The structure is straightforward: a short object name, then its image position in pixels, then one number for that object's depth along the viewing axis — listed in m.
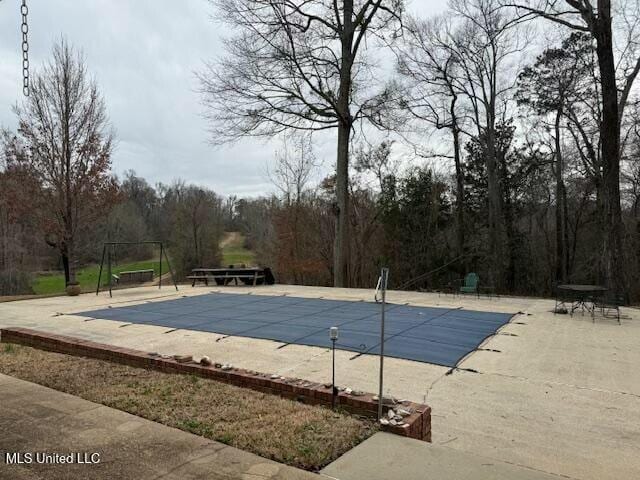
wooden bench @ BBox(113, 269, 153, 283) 15.48
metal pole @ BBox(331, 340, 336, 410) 3.67
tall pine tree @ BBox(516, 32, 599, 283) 18.89
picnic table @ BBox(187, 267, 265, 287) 15.32
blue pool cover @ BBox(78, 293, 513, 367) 6.43
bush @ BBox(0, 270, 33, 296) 21.34
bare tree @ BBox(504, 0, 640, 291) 11.47
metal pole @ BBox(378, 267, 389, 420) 3.34
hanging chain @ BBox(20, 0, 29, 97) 5.04
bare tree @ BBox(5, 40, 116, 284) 15.42
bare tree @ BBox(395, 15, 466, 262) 20.74
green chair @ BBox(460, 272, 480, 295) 11.62
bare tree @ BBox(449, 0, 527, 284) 20.17
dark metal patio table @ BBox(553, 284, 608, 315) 8.58
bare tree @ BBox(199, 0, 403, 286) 16.62
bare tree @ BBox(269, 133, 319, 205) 26.20
